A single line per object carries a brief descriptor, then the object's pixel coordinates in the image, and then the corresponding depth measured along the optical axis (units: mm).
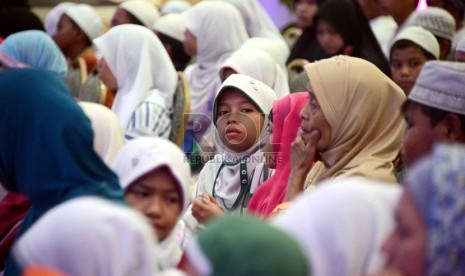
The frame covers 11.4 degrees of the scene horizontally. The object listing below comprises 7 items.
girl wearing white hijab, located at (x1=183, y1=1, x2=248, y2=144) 15678
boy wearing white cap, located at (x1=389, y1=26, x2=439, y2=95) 12980
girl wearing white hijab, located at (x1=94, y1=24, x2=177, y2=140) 13489
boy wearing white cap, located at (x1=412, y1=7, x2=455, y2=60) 14075
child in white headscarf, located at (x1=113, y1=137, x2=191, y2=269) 7380
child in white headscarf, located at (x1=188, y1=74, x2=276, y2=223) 10113
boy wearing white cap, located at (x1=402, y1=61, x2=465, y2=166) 7832
